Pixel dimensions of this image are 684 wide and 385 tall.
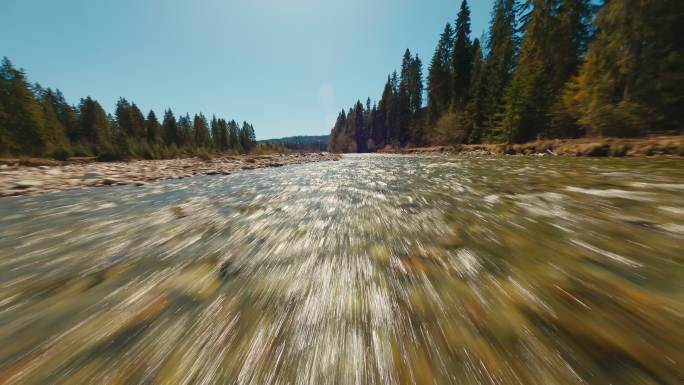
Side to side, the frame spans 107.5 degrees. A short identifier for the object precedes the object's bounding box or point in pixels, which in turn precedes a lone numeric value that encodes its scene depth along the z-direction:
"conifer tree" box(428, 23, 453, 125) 51.88
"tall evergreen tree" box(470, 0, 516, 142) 33.06
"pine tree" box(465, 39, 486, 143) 36.22
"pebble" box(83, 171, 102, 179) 9.47
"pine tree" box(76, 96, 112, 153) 50.16
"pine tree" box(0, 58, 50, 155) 34.62
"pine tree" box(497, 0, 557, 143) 25.05
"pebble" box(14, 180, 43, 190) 7.20
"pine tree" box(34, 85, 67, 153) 38.62
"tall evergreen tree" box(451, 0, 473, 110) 48.50
